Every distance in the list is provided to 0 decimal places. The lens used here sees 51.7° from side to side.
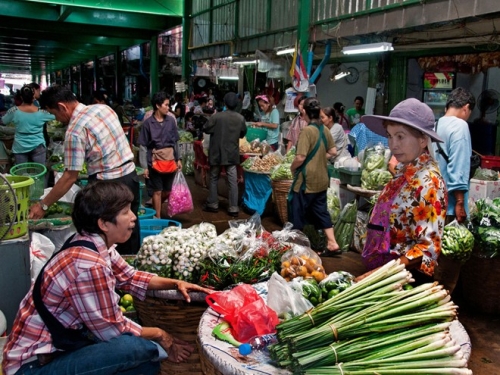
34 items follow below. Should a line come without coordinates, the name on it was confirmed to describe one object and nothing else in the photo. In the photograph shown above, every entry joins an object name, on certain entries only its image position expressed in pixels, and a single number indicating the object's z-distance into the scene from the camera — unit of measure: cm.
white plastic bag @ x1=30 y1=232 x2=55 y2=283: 431
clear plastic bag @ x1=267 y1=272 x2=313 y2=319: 233
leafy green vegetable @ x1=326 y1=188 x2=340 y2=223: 708
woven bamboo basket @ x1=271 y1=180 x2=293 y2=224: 768
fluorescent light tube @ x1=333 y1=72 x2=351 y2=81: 1288
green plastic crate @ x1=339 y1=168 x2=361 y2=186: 657
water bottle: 212
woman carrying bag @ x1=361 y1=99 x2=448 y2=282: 272
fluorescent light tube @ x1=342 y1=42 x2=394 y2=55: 703
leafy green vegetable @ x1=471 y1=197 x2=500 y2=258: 465
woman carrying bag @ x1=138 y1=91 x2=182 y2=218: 729
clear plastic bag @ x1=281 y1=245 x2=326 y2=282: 312
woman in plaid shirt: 228
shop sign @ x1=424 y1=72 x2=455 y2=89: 1106
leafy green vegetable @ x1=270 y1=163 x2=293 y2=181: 762
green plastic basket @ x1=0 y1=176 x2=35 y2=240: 378
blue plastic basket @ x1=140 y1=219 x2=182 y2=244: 565
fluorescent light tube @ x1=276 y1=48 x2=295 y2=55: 961
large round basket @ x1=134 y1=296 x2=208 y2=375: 308
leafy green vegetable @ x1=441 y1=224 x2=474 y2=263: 456
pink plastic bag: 753
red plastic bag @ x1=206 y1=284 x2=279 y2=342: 224
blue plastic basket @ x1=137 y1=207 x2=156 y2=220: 606
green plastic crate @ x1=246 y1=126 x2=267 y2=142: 1058
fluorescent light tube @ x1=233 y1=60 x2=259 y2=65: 1228
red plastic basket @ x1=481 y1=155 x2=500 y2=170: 786
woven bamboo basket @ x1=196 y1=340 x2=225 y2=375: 212
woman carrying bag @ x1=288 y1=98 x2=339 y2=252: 598
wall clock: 1340
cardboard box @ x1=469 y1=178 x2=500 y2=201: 682
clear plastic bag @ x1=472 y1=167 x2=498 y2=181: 695
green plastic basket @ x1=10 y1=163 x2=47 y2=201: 568
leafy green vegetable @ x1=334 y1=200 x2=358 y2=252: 677
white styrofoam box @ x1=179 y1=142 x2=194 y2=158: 1224
